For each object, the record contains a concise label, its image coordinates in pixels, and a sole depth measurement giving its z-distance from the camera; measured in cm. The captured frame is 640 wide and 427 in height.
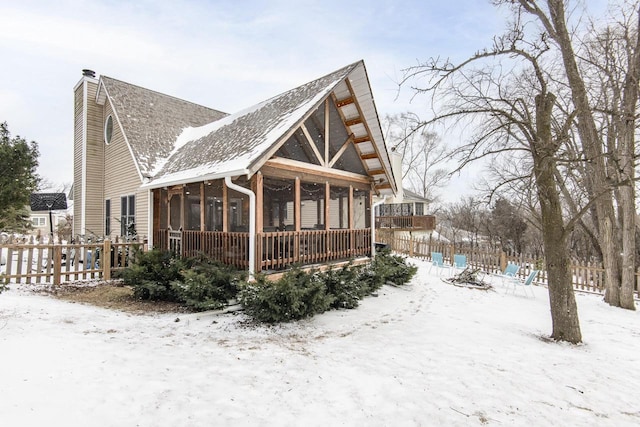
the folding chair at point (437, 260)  1188
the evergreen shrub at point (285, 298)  556
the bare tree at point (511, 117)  554
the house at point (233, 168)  720
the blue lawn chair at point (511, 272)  995
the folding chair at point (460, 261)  1168
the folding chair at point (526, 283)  983
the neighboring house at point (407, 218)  2502
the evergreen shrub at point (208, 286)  593
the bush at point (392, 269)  872
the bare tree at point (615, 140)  800
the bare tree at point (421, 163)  3041
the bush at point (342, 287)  686
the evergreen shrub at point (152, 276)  672
